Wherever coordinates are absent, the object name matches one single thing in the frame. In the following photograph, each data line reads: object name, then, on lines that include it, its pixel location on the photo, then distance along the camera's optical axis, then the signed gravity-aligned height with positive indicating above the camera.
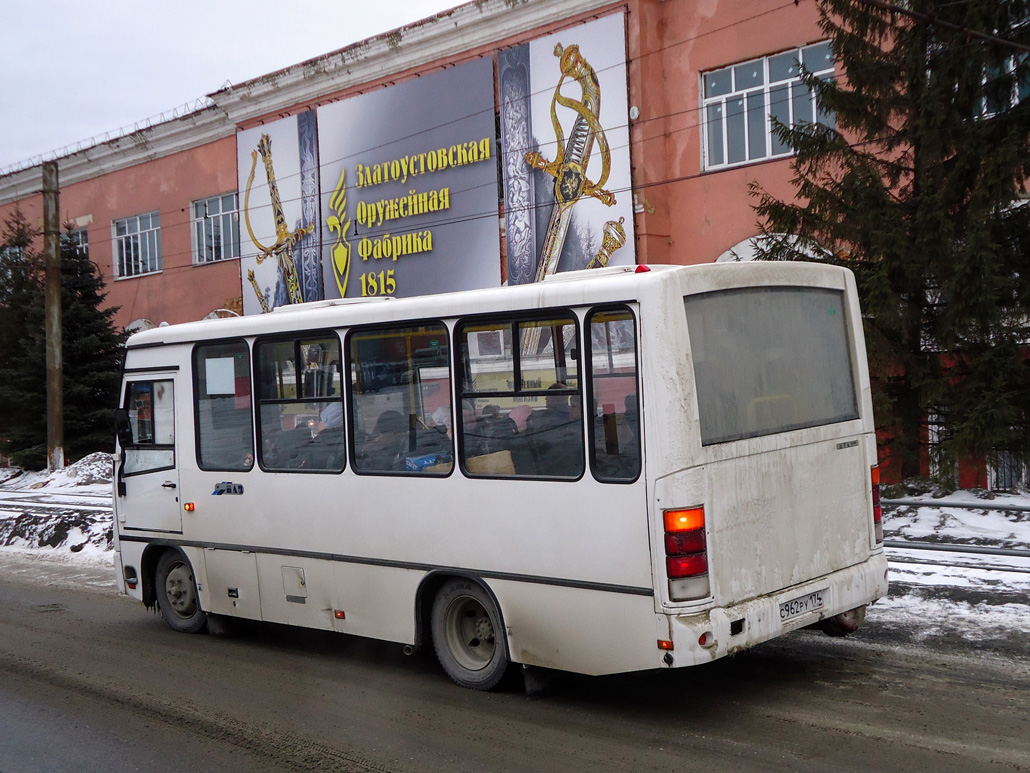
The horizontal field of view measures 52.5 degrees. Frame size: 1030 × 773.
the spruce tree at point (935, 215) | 11.93 +2.12
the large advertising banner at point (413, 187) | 23.17 +5.48
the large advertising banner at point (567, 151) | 20.47 +5.25
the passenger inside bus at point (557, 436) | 5.79 -0.15
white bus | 5.44 -0.35
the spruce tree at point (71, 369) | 26.69 +1.67
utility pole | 23.73 +2.57
